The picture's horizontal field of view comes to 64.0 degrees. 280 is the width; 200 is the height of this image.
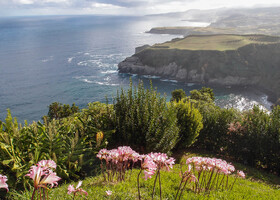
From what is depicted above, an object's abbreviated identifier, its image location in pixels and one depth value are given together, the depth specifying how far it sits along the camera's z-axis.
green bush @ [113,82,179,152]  10.46
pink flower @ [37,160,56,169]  3.52
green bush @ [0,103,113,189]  7.21
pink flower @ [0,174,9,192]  2.53
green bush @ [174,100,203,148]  13.46
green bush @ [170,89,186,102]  53.22
